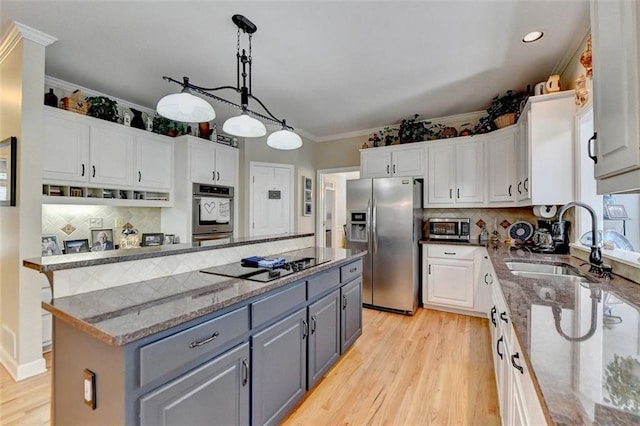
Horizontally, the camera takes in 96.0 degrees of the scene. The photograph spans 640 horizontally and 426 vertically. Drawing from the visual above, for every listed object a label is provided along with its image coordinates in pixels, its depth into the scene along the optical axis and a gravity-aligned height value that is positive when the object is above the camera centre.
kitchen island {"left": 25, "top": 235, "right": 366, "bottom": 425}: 1.00 -0.57
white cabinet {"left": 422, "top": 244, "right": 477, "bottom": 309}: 3.51 -0.78
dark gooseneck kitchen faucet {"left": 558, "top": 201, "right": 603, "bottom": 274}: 1.84 -0.24
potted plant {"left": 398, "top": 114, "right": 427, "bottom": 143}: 4.03 +1.19
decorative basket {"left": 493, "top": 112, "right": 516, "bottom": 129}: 3.25 +1.09
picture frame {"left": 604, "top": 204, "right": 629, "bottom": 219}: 2.14 +0.02
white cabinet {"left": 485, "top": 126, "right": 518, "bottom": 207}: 3.31 +0.57
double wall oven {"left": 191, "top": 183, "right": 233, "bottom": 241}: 3.81 +0.05
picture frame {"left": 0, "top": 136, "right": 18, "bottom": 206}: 2.29 +0.37
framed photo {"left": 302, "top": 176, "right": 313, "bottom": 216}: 5.09 +0.34
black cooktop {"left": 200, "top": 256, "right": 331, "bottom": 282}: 1.71 -0.36
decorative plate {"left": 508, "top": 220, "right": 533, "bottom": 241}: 3.46 -0.20
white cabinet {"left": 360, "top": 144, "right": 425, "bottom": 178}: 3.98 +0.77
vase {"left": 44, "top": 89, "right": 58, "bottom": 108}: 2.76 +1.13
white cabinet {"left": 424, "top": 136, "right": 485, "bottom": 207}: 3.65 +0.54
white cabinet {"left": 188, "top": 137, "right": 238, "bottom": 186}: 3.79 +0.75
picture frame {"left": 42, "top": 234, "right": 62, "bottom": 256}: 2.81 -0.29
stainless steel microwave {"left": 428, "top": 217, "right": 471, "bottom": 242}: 3.80 -0.19
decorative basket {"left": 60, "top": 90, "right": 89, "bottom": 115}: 2.87 +1.14
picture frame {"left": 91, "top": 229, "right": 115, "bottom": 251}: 3.26 -0.28
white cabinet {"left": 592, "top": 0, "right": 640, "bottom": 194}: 0.91 +0.43
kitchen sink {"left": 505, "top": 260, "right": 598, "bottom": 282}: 1.83 -0.39
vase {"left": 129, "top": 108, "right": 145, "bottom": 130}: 3.47 +1.16
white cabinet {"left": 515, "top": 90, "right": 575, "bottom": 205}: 2.46 +0.59
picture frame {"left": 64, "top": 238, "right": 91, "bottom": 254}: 3.01 -0.32
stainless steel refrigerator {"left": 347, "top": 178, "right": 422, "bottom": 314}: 3.62 -0.28
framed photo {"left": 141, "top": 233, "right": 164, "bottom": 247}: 3.60 -0.30
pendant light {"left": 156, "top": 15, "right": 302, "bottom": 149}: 1.73 +0.67
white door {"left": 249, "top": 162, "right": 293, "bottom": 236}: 4.52 +0.26
